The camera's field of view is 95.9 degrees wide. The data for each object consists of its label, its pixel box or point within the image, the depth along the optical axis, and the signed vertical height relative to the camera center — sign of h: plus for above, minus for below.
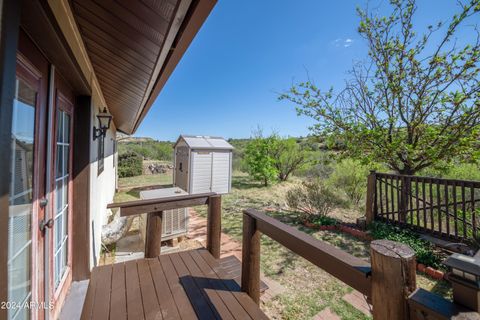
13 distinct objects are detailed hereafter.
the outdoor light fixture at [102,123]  2.73 +0.51
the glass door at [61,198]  1.63 -0.35
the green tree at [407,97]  3.91 +1.44
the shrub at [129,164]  12.88 -0.29
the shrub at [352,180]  6.44 -0.53
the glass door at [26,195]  1.06 -0.21
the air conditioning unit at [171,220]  3.94 -1.12
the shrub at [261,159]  9.93 +0.12
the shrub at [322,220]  4.95 -1.35
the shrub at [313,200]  5.39 -0.97
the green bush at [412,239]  3.36 -1.38
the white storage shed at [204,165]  8.77 -0.18
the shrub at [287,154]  10.77 +0.40
